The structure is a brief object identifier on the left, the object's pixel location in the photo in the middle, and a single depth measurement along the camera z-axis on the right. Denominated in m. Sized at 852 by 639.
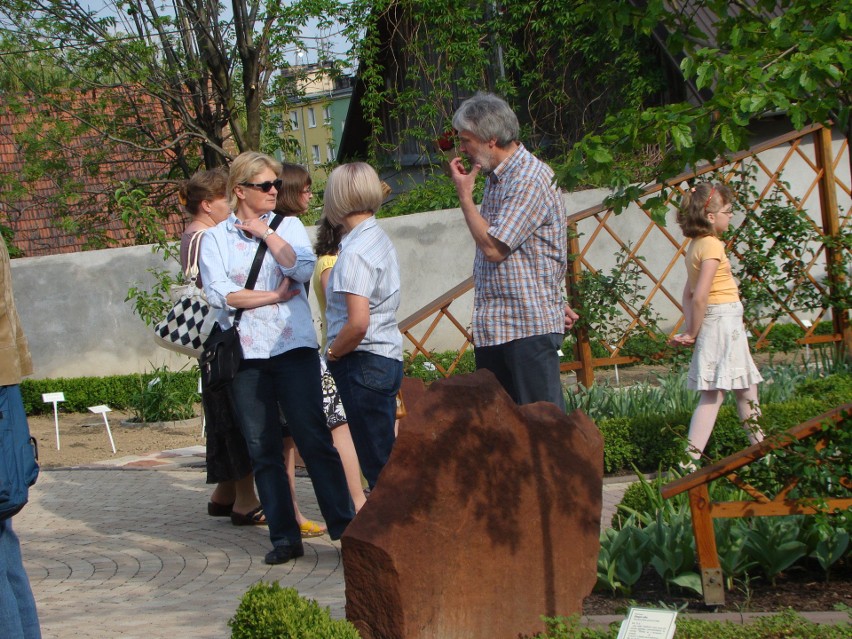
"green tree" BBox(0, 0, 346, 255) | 14.92
